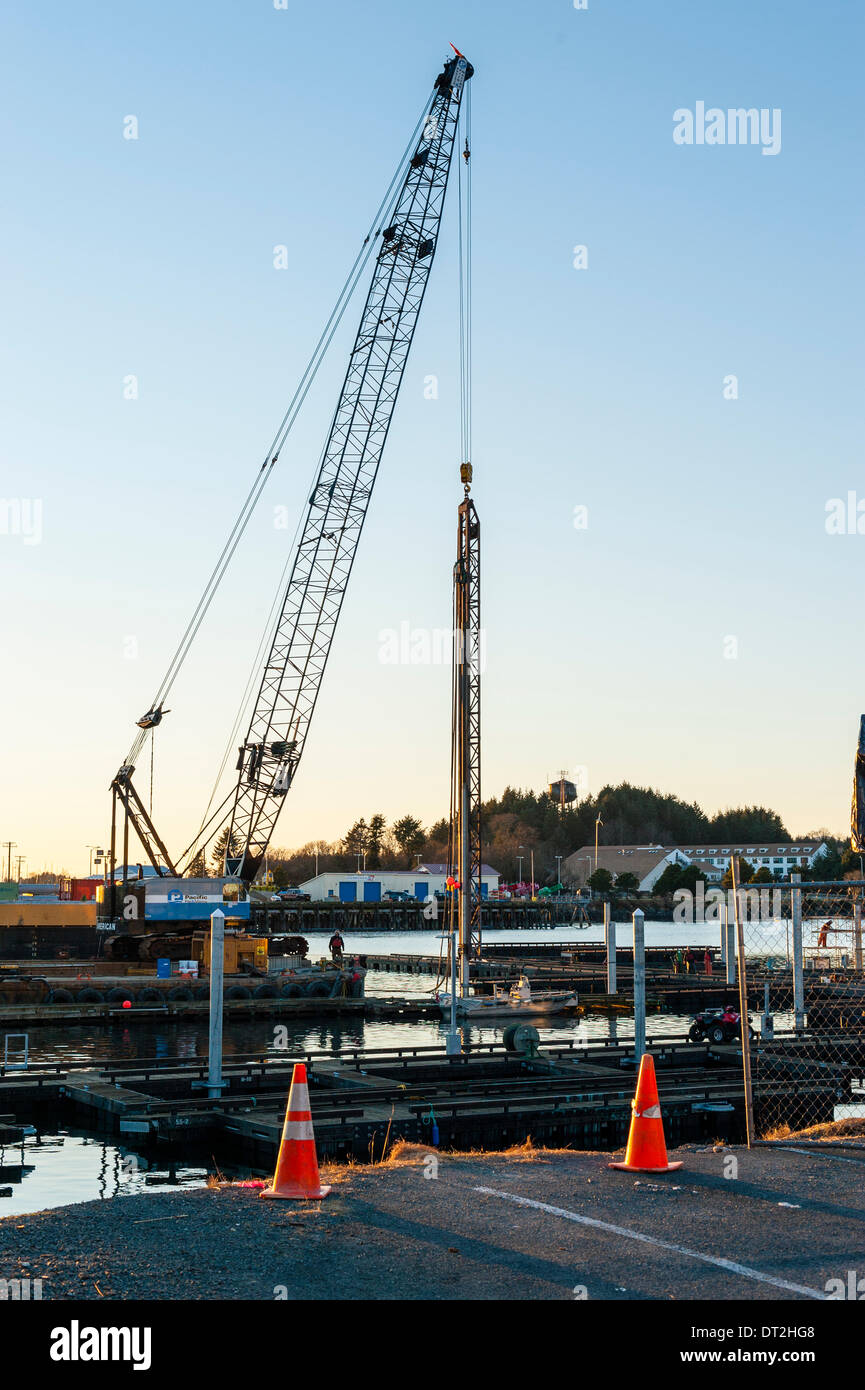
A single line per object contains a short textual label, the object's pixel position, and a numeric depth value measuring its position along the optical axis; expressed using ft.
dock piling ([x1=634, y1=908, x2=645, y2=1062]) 76.28
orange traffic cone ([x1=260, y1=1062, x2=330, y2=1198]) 39.93
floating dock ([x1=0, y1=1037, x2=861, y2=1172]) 67.05
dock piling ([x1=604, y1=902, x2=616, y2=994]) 167.29
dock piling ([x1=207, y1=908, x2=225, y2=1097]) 74.64
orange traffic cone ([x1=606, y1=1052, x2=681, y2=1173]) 43.70
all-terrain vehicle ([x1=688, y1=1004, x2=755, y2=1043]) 107.04
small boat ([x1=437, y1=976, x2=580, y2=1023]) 146.72
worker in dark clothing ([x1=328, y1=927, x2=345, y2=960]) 212.23
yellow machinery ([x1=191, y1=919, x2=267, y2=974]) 191.48
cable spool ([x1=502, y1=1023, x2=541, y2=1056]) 94.43
